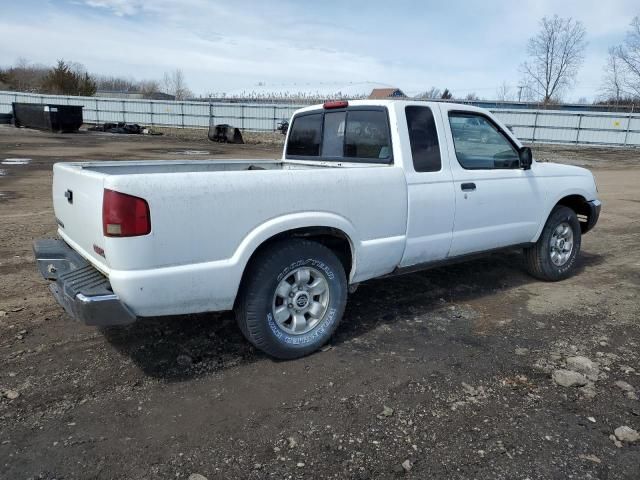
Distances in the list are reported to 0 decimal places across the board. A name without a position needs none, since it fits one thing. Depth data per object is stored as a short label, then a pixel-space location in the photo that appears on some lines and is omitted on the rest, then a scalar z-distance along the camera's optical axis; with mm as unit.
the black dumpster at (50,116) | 31172
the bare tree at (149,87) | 116062
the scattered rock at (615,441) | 2859
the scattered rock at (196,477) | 2527
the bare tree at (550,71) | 51219
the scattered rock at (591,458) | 2719
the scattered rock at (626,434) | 2902
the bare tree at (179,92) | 109725
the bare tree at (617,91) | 45156
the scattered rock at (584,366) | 3650
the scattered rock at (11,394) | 3162
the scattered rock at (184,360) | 3644
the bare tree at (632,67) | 43650
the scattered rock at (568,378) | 3492
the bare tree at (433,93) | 77712
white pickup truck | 3023
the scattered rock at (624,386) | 3436
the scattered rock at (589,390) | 3367
